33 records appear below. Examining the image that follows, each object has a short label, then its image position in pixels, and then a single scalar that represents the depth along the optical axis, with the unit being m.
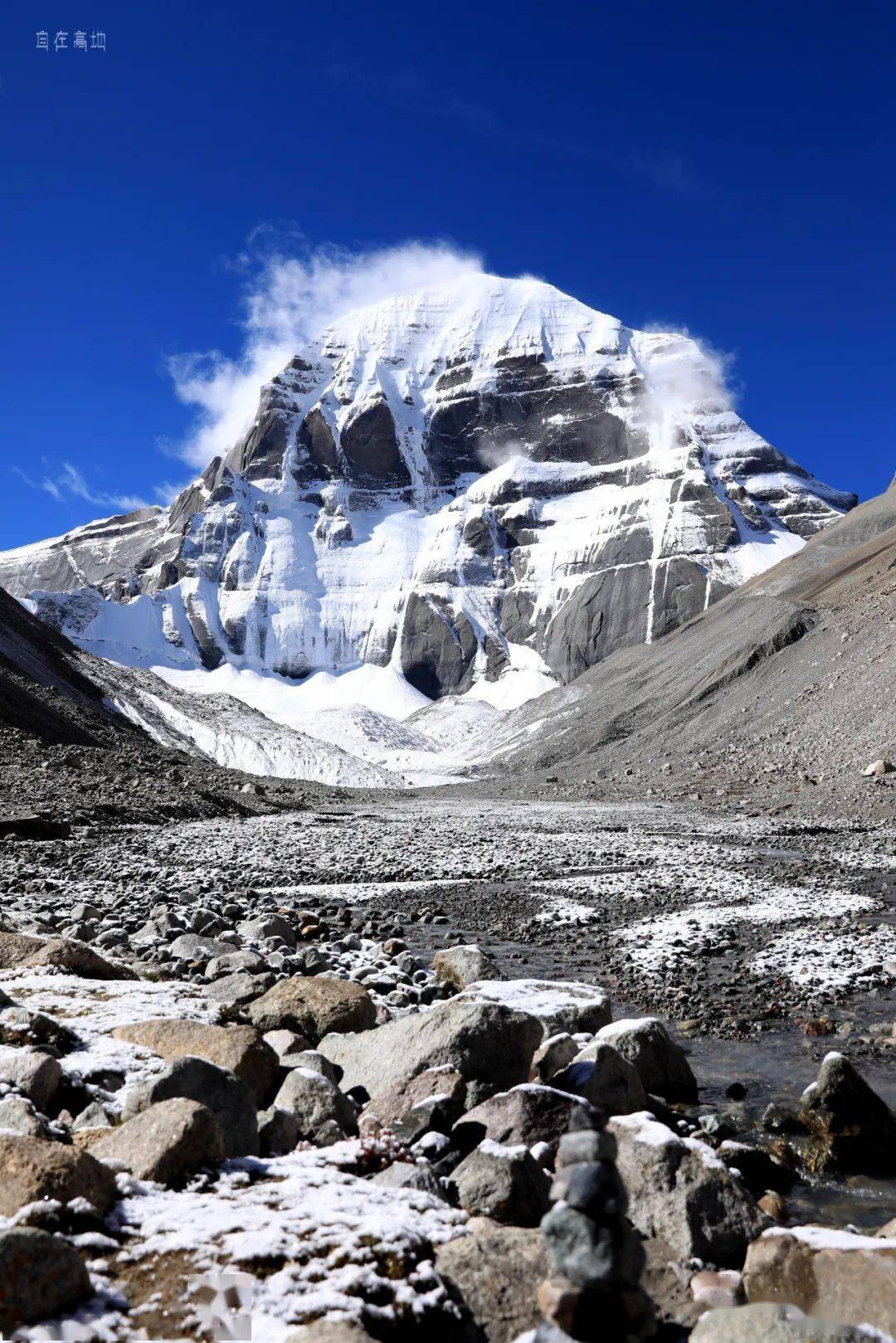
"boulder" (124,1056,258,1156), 4.79
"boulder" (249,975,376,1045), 7.14
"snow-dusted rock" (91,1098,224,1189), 4.30
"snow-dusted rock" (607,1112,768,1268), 4.20
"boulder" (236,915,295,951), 11.39
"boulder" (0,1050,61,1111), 5.09
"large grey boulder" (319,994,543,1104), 5.99
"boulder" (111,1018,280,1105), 5.55
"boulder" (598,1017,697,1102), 6.35
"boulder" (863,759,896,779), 34.22
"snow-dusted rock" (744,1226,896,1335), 3.47
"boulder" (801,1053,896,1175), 5.58
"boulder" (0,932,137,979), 8.21
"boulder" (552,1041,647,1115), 5.56
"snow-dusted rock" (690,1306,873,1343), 3.18
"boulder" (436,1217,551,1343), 3.54
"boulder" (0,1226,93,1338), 3.19
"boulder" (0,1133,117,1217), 3.77
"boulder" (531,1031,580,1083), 6.05
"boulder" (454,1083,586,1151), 5.00
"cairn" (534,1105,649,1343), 2.77
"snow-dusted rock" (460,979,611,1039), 6.94
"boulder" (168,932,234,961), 9.72
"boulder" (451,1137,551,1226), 4.33
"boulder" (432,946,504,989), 8.95
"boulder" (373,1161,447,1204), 4.45
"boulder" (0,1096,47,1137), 4.43
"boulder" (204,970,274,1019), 7.81
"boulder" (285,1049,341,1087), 5.82
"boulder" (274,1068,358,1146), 5.14
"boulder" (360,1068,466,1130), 5.46
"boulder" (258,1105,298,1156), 4.96
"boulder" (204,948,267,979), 8.89
